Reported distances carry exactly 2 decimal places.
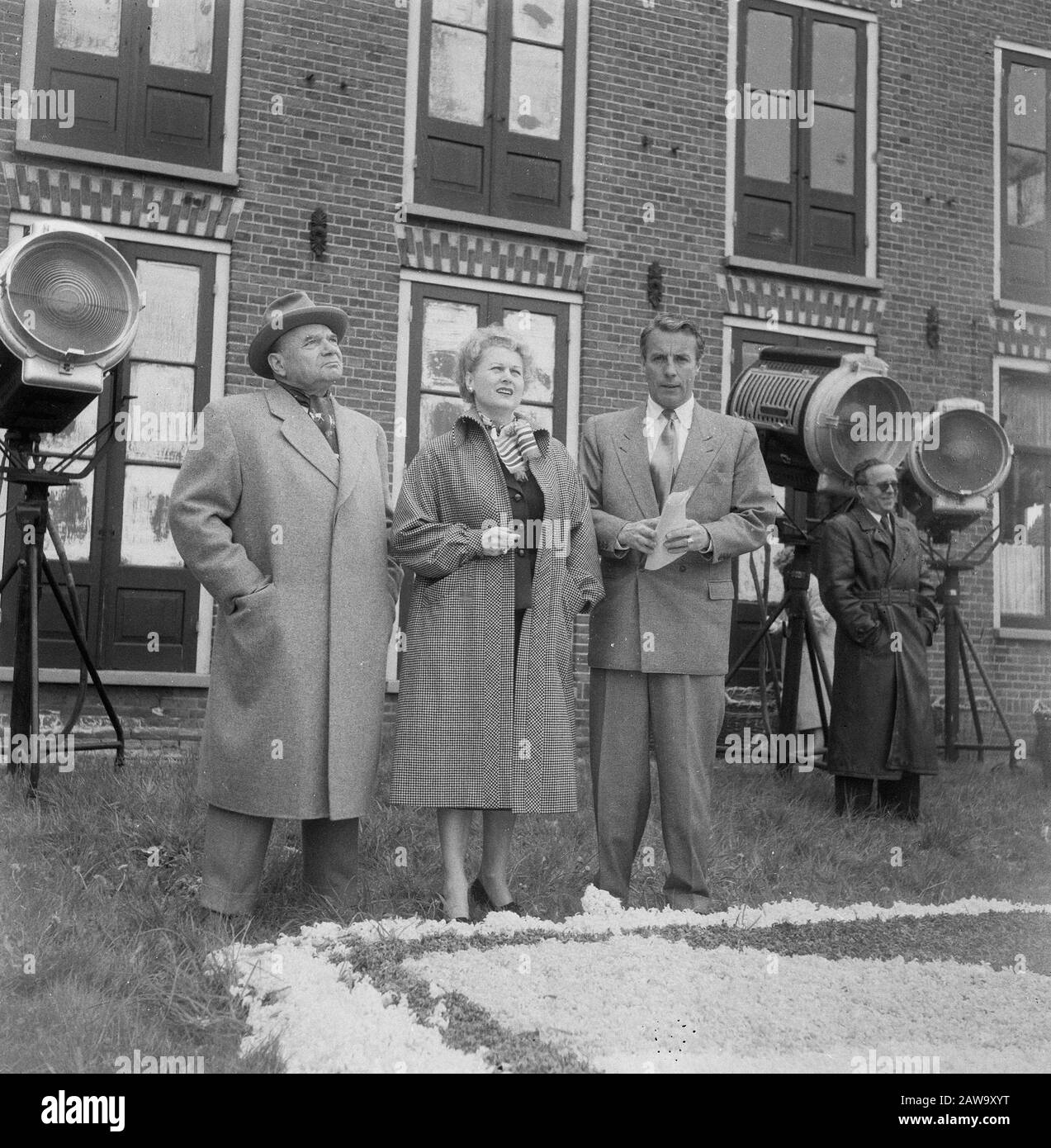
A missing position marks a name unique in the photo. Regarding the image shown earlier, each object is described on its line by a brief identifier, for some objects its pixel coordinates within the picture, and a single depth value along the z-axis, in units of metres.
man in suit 4.29
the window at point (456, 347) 8.54
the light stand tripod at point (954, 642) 7.87
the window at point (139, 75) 7.80
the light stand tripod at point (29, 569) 5.64
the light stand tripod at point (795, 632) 7.11
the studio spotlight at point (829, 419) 6.86
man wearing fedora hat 3.83
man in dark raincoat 6.24
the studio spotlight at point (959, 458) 7.38
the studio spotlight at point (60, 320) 5.28
